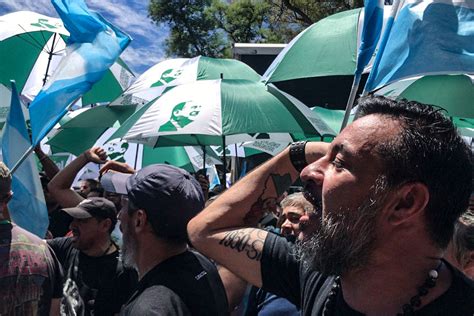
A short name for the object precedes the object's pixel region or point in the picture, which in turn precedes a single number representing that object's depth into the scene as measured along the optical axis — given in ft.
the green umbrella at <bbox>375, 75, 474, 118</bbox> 16.25
